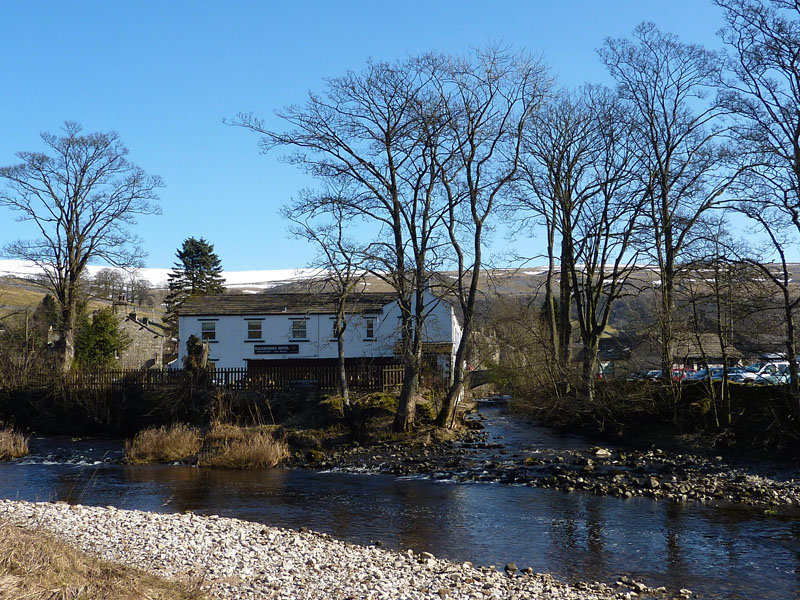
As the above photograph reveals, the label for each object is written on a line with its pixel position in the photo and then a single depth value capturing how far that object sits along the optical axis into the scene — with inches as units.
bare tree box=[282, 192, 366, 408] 1095.0
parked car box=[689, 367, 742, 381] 1002.7
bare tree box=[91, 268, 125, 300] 1582.2
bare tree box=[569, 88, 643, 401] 1153.4
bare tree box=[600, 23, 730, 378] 1054.6
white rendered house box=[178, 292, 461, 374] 1752.0
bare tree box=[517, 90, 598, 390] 1283.2
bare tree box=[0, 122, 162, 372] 1491.1
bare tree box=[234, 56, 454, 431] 1094.4
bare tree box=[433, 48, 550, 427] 1096.8
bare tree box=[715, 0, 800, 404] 780.0
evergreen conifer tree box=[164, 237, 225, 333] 2630.4
